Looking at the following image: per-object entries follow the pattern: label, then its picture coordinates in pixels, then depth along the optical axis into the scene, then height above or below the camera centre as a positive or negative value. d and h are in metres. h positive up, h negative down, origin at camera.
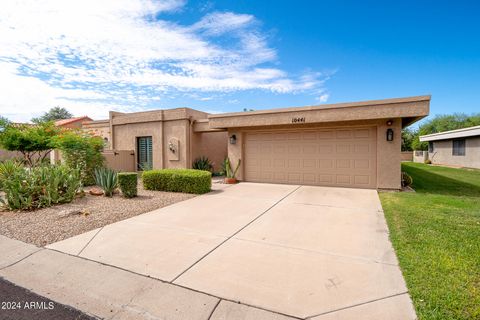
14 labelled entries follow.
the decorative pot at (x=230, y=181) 11.35 -1.26
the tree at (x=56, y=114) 47.44 +8.84
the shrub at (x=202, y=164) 14.33 -0.55
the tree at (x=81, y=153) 9.96 +0.14
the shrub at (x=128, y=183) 7.75 -0.91
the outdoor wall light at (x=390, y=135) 8.72 +0.67
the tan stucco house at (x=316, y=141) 8.72 +0.59
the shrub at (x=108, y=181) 8.03 -0.87
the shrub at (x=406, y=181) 10.16 -1.21
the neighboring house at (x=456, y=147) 18.12 +0.47
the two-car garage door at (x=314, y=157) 9.45 -0.13
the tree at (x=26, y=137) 13.03 +1.11
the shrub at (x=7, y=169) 7.52 -0.39
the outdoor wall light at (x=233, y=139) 11.71 +0.78
